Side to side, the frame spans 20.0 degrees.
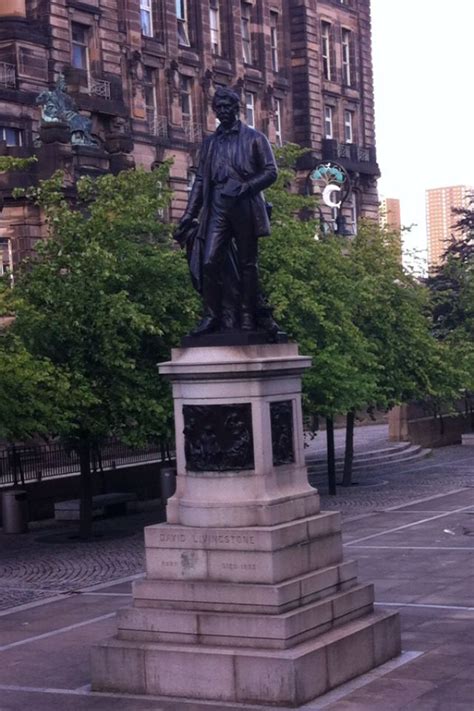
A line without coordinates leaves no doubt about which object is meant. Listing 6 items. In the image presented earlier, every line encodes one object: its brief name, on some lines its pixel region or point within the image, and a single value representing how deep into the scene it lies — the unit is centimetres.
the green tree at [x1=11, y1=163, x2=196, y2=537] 2730
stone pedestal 1355
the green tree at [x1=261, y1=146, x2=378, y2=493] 3328
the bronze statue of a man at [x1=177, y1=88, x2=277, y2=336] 1488
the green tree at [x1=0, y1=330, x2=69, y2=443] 2470
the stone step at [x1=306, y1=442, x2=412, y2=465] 4654
